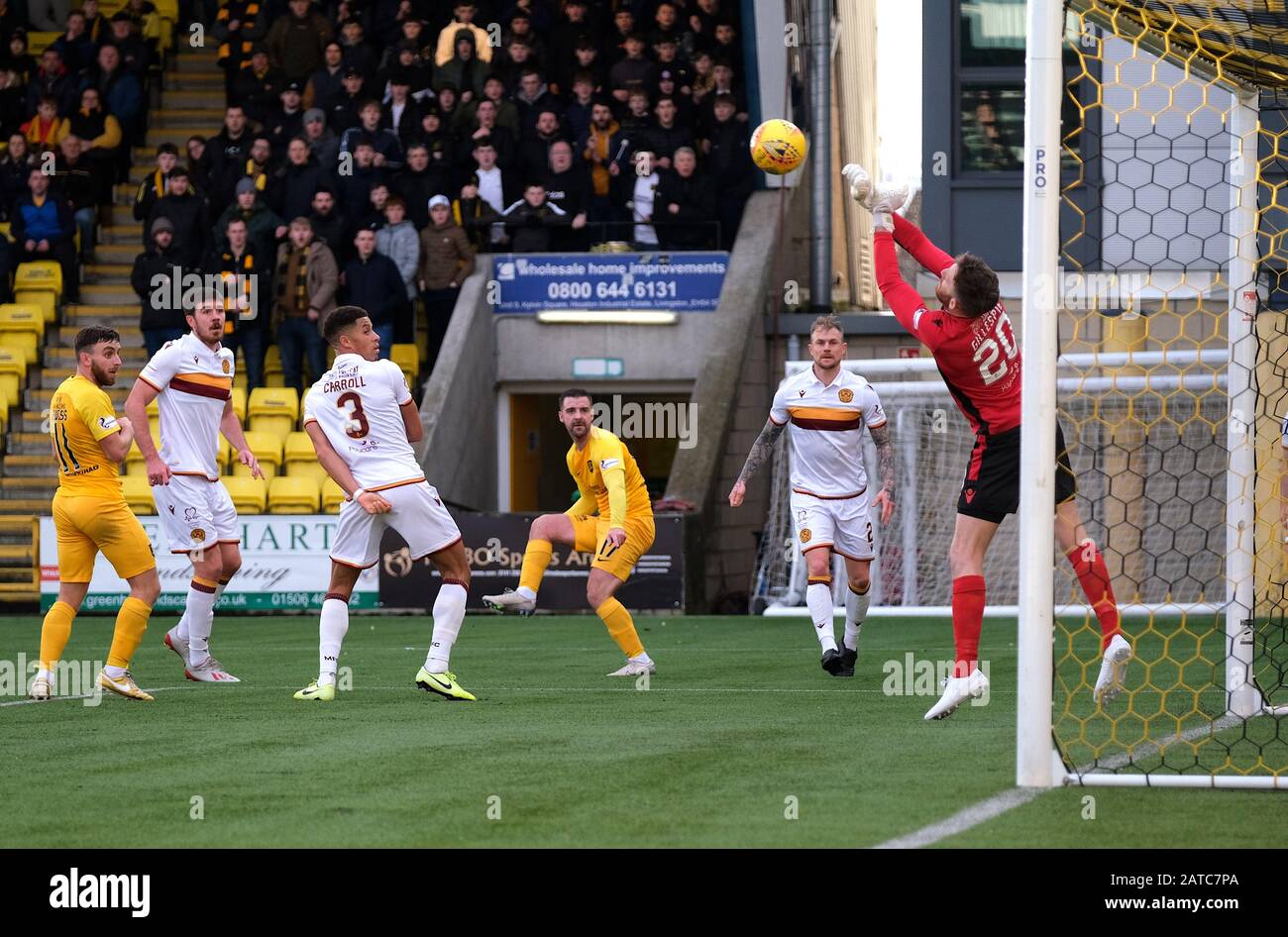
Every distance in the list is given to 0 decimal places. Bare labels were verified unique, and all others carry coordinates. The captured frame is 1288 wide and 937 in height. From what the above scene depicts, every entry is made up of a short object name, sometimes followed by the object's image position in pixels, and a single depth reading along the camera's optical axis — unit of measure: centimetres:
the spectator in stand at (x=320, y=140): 2241
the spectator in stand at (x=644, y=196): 2159
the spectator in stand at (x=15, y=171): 2311
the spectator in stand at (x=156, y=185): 2227
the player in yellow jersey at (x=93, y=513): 1020
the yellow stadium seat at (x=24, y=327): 2262
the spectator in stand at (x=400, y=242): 2145
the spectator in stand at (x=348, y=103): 2288
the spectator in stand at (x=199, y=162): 2283
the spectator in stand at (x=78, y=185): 2358
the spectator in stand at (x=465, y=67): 2308
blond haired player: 1159
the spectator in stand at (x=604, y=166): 2189
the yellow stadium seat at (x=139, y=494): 2042
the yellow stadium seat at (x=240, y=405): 2129
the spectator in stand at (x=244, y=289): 2117
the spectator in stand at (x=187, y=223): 2144
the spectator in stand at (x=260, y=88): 2392
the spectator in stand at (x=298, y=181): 2177
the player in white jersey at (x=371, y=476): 976
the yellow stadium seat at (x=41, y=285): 2336
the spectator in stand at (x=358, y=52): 2364
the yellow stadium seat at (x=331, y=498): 2028
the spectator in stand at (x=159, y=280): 2114
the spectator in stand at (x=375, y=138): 2214
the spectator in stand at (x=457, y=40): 2319
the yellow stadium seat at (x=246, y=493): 2023
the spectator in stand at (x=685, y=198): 2167
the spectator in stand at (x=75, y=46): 2480
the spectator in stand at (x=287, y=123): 2316
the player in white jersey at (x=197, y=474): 1150
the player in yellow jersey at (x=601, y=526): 1174
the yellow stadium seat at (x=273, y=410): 2114
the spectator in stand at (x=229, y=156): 2244
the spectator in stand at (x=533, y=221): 2178
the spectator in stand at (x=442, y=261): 2164
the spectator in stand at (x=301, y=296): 2094
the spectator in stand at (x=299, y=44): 2439
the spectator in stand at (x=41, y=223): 2273
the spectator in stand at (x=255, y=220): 2161
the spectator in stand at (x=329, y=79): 2342
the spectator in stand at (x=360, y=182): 2184
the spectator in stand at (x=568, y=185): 2175
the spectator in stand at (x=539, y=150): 2209
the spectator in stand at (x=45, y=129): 2380
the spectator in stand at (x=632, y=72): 2262
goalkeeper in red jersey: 849
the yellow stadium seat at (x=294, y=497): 2017
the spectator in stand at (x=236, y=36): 2467
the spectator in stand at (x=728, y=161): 2205
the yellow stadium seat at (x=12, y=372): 2230
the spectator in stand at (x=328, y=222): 2136
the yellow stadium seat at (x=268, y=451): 2075
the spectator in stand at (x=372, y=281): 2086
